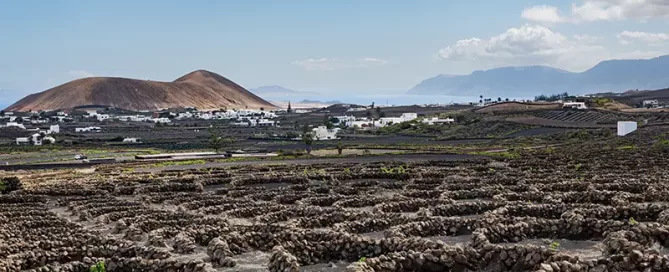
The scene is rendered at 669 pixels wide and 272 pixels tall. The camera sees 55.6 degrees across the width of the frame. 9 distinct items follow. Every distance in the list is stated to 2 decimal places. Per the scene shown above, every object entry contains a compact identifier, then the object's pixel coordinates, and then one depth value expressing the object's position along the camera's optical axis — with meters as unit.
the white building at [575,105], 150.56
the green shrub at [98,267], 16.95
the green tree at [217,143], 100.44
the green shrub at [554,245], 18.79
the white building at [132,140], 138.62
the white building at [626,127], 95.88
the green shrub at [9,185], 44.78
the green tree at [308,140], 96.44
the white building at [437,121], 157.38
